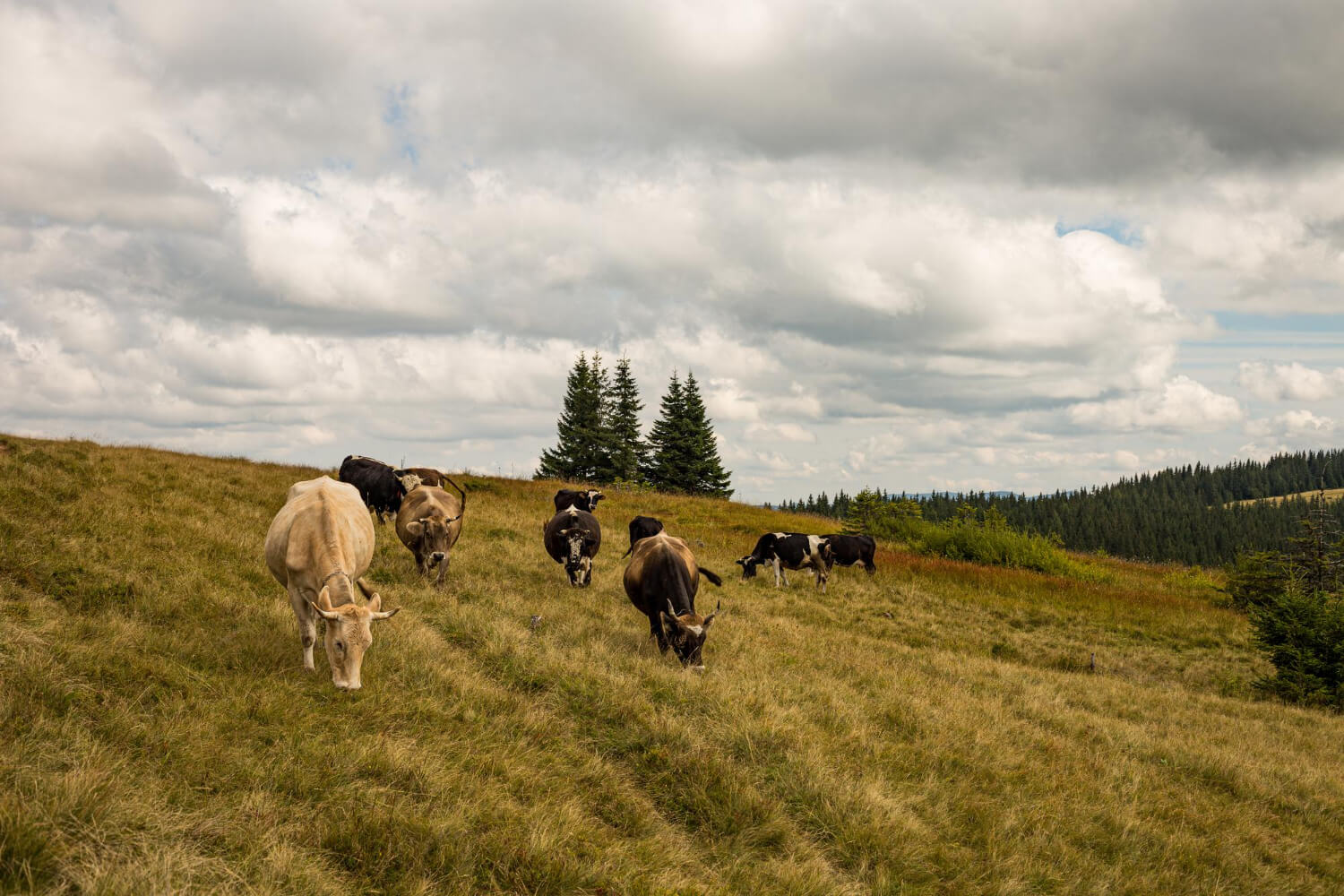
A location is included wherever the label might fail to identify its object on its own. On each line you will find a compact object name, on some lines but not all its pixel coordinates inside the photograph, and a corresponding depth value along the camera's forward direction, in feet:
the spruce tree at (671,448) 177.17
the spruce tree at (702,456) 176.96
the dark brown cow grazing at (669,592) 36.91
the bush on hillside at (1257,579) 77.87
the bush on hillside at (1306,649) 52.54
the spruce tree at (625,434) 175.42
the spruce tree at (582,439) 175.11
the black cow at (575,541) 52.08
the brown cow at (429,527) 45.01
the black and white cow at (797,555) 74.59
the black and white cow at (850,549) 80.64
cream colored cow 24.20
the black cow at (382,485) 64.49
